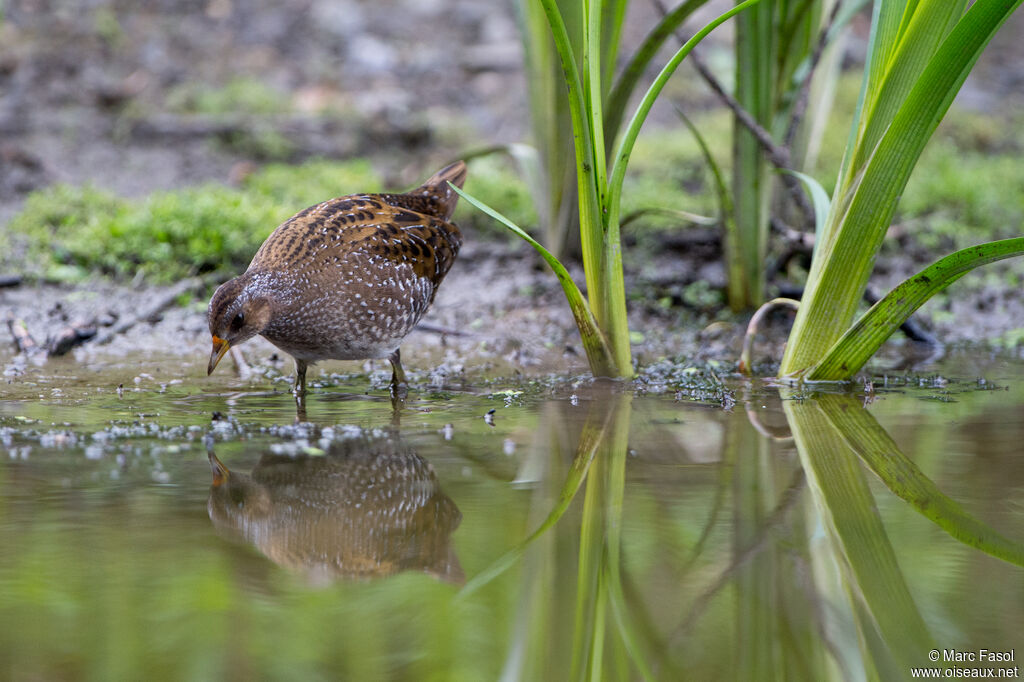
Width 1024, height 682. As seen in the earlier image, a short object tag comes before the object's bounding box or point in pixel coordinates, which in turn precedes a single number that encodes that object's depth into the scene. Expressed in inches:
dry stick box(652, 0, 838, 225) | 351.6
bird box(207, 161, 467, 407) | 308.5
